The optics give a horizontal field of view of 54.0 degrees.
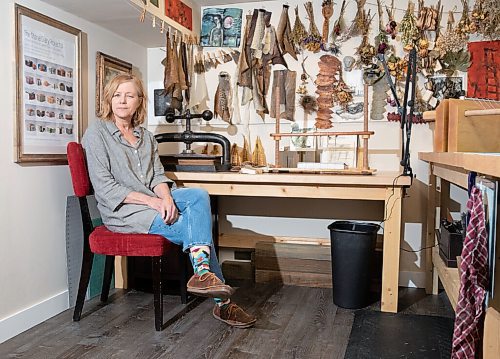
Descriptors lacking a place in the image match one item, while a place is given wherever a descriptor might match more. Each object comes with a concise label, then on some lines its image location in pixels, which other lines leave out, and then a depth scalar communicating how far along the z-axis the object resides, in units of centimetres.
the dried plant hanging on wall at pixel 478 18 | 306
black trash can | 269
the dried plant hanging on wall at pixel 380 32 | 322
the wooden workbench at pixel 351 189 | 260
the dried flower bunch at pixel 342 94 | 329
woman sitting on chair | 238
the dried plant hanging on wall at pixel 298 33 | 339
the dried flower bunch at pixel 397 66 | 320
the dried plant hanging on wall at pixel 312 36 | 336
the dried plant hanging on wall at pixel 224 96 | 357
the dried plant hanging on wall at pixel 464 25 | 309
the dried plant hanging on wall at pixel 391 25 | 319
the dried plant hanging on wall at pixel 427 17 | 317
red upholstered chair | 235
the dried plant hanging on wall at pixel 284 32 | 342
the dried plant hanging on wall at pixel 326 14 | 334
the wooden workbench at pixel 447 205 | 133
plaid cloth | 144
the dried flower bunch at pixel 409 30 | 317
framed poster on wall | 236
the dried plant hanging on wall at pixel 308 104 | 339
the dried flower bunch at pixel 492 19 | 304
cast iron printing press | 297
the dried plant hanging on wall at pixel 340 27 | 332
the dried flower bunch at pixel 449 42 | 312
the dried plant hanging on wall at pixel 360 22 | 328
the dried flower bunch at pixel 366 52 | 325
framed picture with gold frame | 298
